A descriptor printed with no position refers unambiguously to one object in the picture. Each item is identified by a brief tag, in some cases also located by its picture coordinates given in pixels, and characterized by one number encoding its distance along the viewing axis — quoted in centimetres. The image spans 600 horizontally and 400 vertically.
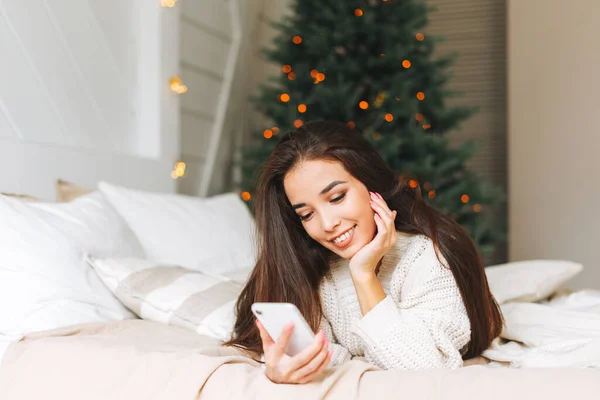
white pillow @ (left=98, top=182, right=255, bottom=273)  207
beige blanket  101
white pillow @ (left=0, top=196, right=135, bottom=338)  141
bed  105
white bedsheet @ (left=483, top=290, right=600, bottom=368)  131
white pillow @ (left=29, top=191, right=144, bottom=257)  167
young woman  123
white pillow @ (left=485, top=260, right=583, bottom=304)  177
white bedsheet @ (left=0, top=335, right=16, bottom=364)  132
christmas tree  319
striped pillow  152
